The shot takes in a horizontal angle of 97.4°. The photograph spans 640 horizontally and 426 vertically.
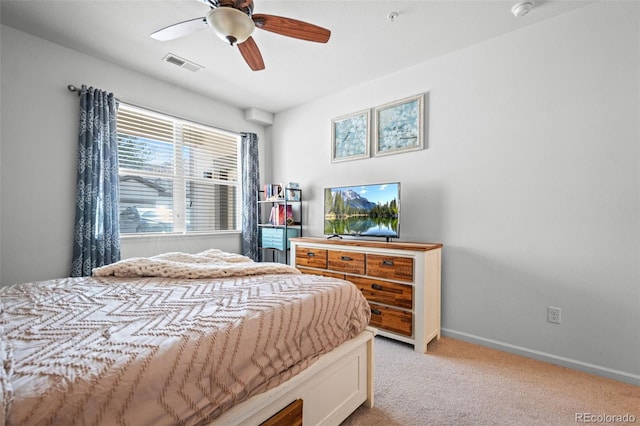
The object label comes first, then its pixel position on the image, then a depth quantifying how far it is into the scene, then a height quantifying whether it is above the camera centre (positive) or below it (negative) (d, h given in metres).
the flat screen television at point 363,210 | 2.77 +0.00
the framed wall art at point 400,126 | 2.84 +0.89
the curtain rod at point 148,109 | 2.60 +1.11
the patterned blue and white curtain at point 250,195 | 3.95 +0.21
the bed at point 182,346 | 0.70 -0.42
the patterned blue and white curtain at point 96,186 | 2.58 +0.22
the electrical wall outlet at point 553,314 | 2.15 -0.80
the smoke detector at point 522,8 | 2.01 +1.47
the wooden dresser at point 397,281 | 2.33 -0.63
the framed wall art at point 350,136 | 3.24 +0.88
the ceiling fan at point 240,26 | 1.66 +1.20
